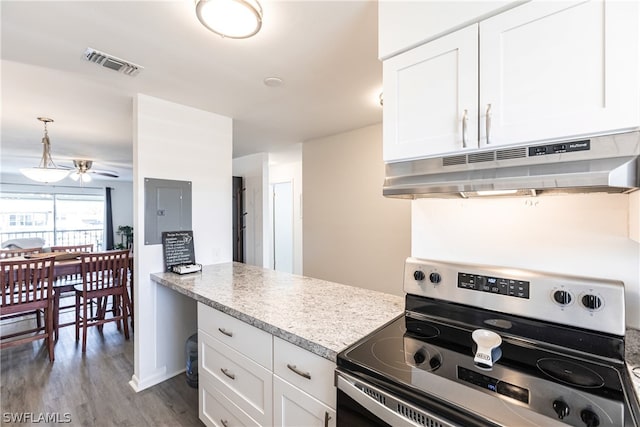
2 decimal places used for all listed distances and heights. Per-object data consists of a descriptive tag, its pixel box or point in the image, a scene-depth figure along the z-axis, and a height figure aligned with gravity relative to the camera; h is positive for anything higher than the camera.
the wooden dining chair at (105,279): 3.06 -0.73
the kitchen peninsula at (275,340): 1.14 -0.59
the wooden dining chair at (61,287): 3.13 -0.87
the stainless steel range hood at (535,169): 0.81 +0.13
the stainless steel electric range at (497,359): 0.75 -0.50
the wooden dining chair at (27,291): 2.65 -0.76
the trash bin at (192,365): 2.29 -1.22
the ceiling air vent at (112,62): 1.73 +0.94
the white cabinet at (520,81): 0.82 +0.43
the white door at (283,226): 6.00 -0.34
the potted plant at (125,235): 7.75 -0.64
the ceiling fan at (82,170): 5.02 +0.72
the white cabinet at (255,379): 1.12 -0.77
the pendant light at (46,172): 3.52 +0.52
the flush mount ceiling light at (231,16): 1.22 +0.85
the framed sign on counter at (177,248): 2.43 -0.32
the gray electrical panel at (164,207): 2.37 +0.03
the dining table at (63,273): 3.14 -0.69
